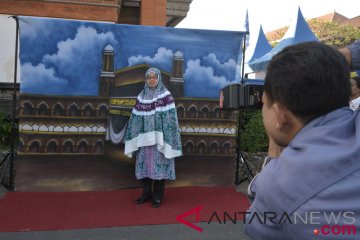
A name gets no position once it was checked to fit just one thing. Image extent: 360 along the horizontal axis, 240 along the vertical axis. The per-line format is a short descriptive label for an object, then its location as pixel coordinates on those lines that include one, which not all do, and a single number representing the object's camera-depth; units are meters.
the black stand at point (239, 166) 5.70
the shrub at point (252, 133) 6.54
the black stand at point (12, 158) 5.08
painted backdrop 5.07
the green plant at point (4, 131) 5.90
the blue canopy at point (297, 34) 9.08
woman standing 4.75
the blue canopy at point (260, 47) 14.92
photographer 0.86
